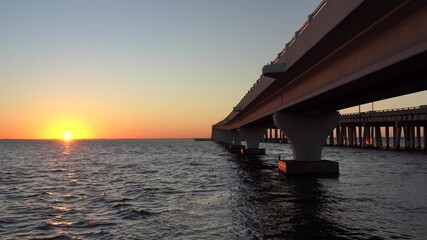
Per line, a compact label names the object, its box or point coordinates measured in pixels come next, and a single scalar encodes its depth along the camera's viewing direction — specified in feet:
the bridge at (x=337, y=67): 39.99
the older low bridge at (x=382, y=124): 281.74
